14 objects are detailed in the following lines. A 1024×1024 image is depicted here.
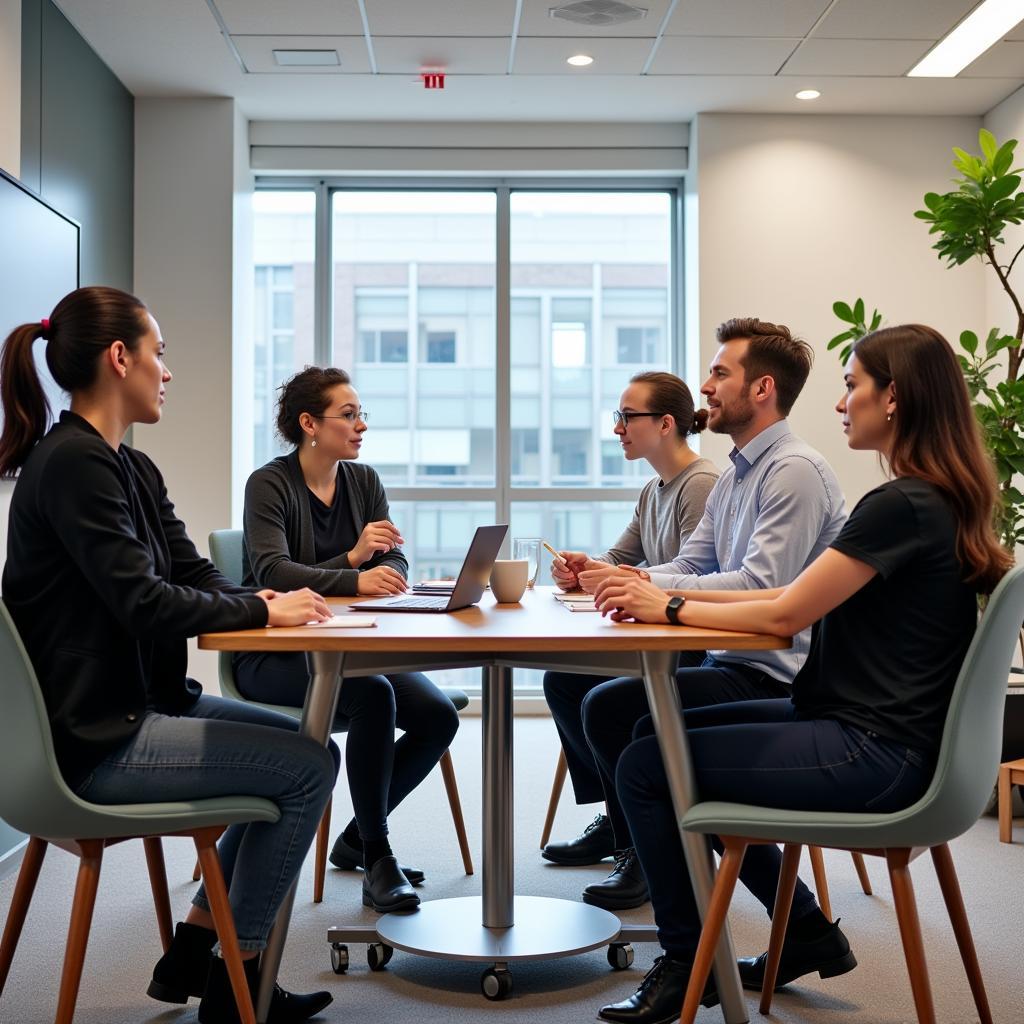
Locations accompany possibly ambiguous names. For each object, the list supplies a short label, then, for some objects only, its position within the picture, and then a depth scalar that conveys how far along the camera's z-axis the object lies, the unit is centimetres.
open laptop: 225
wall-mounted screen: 324
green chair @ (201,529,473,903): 281
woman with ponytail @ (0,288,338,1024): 180
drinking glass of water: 259
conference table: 178
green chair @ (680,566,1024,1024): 171
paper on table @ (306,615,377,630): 190
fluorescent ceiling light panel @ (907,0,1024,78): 421
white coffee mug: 244
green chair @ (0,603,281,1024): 171
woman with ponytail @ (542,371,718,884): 297
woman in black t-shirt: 178
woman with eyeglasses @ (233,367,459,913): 269
